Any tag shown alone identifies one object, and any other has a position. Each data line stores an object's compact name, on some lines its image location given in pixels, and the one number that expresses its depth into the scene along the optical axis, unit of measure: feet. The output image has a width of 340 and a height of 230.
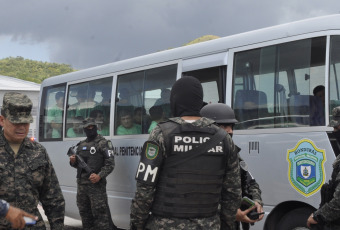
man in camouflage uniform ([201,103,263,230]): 13.00
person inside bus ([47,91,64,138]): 32.78
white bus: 18.17
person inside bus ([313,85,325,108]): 18.21
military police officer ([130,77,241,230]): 10.64
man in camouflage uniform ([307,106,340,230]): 12.55
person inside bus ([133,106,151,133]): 25.95
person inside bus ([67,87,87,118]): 31.11
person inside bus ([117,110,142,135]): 26.67
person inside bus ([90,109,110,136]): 28.81
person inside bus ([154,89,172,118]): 24.55
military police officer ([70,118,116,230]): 26.61
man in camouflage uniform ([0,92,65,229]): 11.44
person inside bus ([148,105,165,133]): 25.05
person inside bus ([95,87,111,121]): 28.73
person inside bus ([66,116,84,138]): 30.81
